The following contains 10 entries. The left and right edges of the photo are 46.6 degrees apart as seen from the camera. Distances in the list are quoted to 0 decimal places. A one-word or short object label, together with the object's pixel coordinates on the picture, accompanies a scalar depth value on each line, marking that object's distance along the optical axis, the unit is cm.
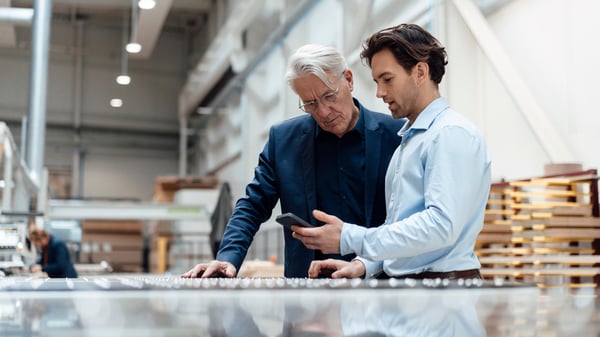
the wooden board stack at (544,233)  417
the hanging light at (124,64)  1459
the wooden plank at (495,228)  464
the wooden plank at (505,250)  447
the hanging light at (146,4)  912
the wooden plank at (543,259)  402
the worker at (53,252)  704
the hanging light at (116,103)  1687
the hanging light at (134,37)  1003
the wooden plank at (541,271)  404
